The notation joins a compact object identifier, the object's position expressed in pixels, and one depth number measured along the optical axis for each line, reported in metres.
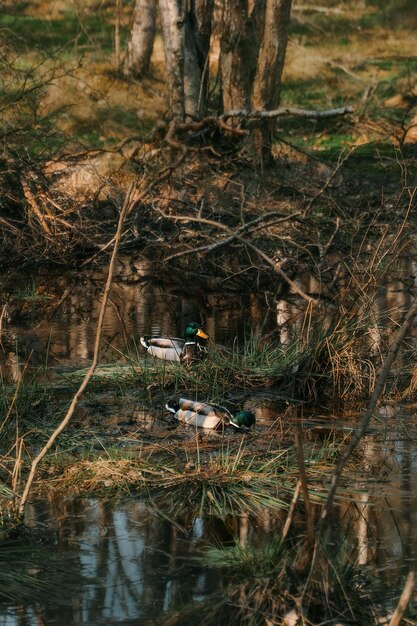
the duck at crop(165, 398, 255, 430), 15.88
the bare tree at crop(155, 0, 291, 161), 33.00
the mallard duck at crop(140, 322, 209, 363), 19.33
